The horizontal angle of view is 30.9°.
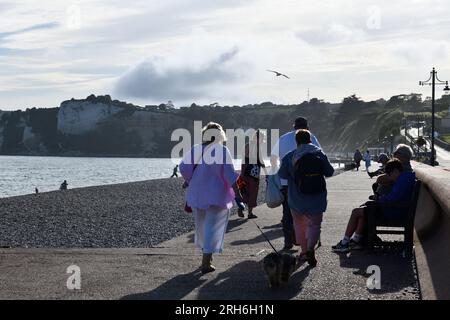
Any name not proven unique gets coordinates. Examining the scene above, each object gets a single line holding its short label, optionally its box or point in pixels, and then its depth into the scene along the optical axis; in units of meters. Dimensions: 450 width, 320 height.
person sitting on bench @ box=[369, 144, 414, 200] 10.80
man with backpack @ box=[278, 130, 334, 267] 9.57
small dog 8.02
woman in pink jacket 9.49
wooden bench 10.29
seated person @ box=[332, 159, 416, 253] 10.42
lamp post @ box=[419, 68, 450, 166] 48.86
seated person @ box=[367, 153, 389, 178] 16.32
